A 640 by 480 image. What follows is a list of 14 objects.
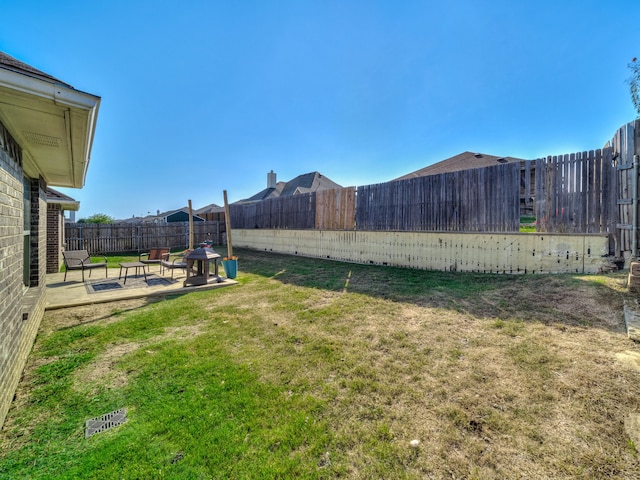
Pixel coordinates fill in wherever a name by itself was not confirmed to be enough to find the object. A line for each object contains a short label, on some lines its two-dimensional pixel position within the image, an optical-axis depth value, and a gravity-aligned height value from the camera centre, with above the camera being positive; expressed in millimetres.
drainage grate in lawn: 2041 -1488
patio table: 7139 -725
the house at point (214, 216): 19961 +1774
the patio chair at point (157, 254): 8828 -515
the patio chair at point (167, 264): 7497 -748
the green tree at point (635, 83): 6129 +3709
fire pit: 6766 -683
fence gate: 4359 +886
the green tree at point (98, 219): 21983 +1809
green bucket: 7980 -896
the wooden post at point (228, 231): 8144 +242
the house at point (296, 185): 24281 +5420
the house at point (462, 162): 14219 +4323
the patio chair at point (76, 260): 7387 -603
